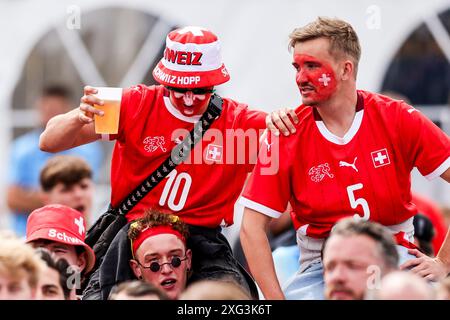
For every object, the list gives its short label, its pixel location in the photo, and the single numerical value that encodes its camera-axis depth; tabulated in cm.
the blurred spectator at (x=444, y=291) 1124
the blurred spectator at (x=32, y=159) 2208
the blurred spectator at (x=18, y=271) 1250
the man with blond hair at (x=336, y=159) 1418
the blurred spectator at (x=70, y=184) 1892
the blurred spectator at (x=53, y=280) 1317
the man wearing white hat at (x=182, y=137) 1477
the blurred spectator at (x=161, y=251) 1437
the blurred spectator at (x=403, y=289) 1079
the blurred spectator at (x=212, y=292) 1158
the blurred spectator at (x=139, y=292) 1195
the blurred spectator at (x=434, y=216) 1939
